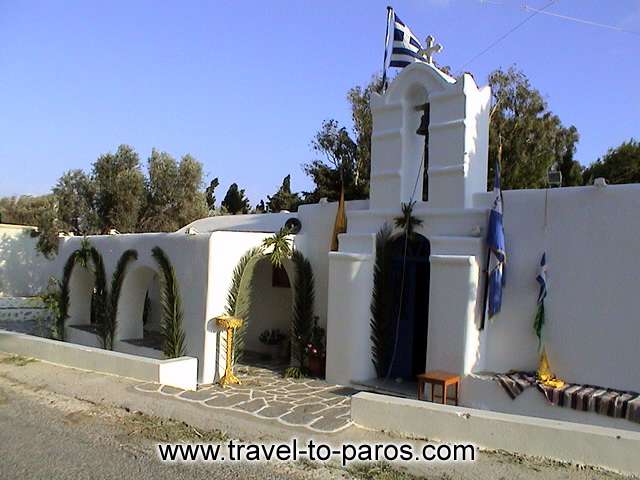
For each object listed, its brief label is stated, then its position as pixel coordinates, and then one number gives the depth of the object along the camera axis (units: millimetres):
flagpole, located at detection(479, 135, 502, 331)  9279
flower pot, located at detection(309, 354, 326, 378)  11570
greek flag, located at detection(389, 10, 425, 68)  11141
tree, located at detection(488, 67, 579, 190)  24312
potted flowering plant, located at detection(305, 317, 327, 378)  11588
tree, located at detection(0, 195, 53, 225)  36812
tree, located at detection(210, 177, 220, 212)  39881
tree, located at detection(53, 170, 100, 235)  25922
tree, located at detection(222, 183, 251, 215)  39750
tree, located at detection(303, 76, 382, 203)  26984
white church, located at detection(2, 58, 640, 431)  8438
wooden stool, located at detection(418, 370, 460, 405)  8812
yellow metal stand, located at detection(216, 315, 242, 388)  10797
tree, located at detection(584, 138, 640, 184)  24484
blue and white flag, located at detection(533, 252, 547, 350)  8859
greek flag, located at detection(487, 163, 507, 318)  9078
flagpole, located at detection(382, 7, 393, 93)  11438
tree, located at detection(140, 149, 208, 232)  26703
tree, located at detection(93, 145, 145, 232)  25359
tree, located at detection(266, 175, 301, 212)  34031
